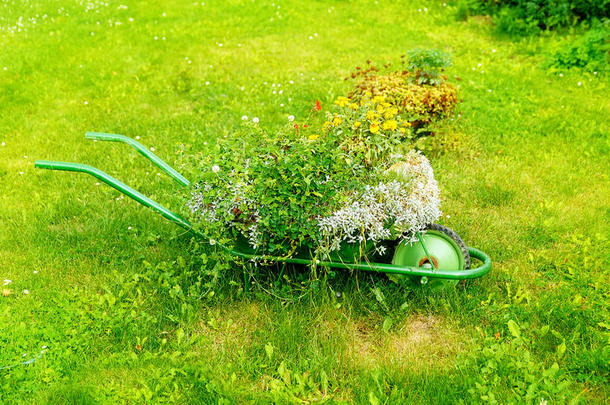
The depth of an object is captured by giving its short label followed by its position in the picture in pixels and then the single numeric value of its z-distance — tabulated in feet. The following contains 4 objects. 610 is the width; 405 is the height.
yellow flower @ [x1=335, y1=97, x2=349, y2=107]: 11.93
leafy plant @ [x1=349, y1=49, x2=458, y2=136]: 15.83
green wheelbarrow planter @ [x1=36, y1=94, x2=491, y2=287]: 10.00
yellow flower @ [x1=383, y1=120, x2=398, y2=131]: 11.09
